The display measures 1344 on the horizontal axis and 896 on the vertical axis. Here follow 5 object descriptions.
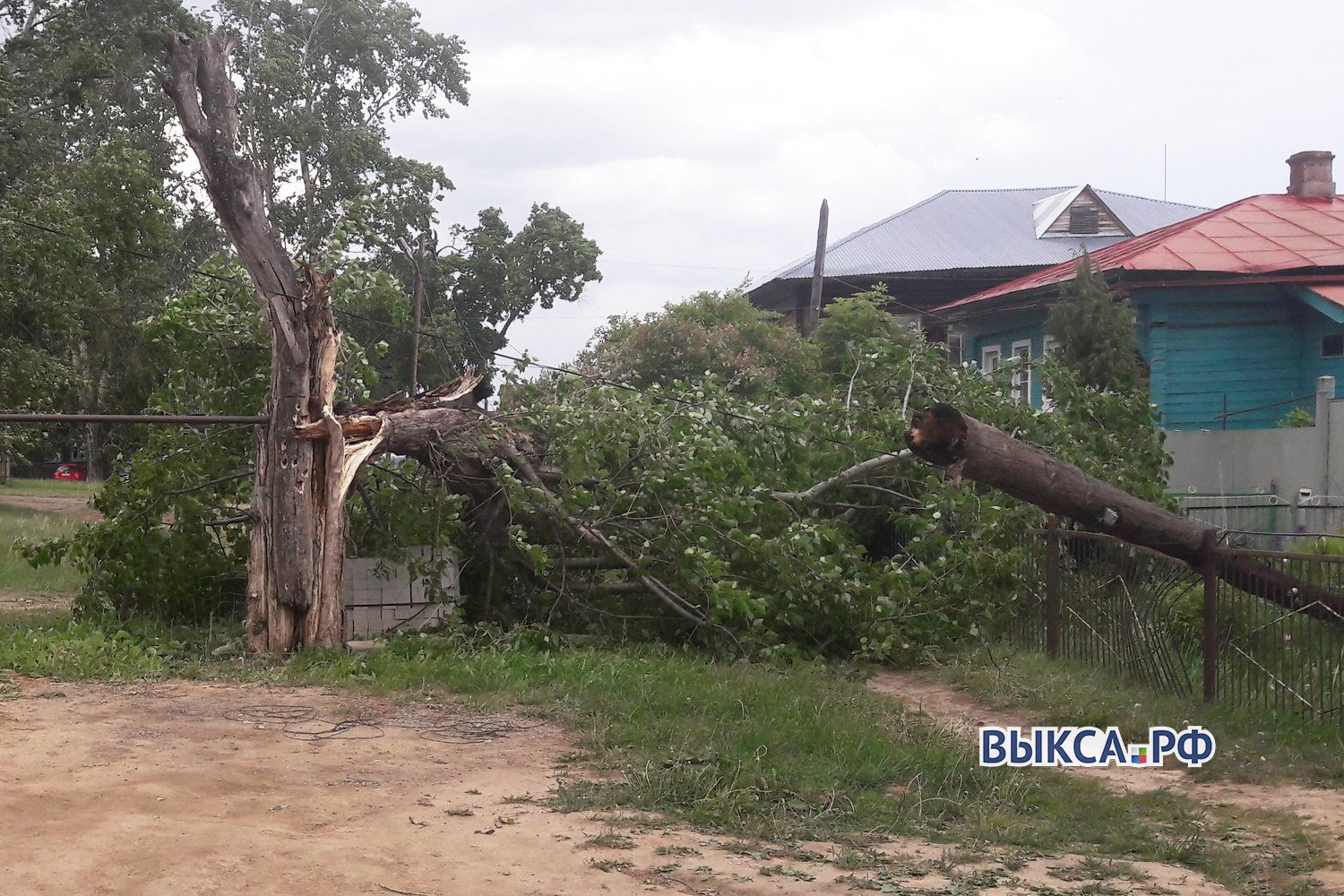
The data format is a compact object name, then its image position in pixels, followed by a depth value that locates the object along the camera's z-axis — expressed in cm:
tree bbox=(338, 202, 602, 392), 3312
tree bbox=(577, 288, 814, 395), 2408
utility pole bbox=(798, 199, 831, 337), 2480
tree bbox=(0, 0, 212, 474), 1708
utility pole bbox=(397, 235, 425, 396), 2096
